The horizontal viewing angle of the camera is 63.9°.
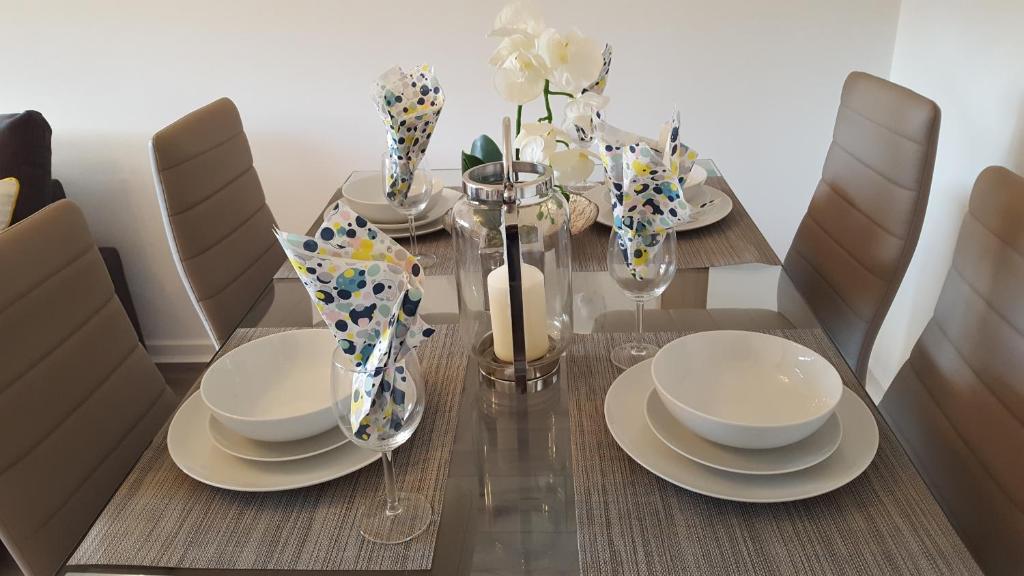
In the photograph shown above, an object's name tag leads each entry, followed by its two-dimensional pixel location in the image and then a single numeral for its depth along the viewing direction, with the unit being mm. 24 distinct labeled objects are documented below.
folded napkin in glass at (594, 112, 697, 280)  1047
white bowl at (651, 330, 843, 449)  984
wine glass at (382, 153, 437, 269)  1493
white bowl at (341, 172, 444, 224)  1710
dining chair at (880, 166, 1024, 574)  1056
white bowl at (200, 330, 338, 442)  1022
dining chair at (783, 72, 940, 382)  1520
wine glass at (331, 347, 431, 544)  780
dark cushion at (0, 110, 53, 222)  2336
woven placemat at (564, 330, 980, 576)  789
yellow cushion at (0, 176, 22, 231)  2215
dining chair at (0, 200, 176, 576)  1129
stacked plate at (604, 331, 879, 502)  869
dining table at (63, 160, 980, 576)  806
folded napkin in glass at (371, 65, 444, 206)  1381
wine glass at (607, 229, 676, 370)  1119
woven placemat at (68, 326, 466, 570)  826
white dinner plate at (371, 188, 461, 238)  1667
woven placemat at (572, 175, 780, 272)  1491
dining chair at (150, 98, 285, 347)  1671
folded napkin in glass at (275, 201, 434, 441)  734
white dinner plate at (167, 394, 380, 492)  913
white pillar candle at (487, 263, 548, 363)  1081
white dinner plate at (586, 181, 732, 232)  1633
